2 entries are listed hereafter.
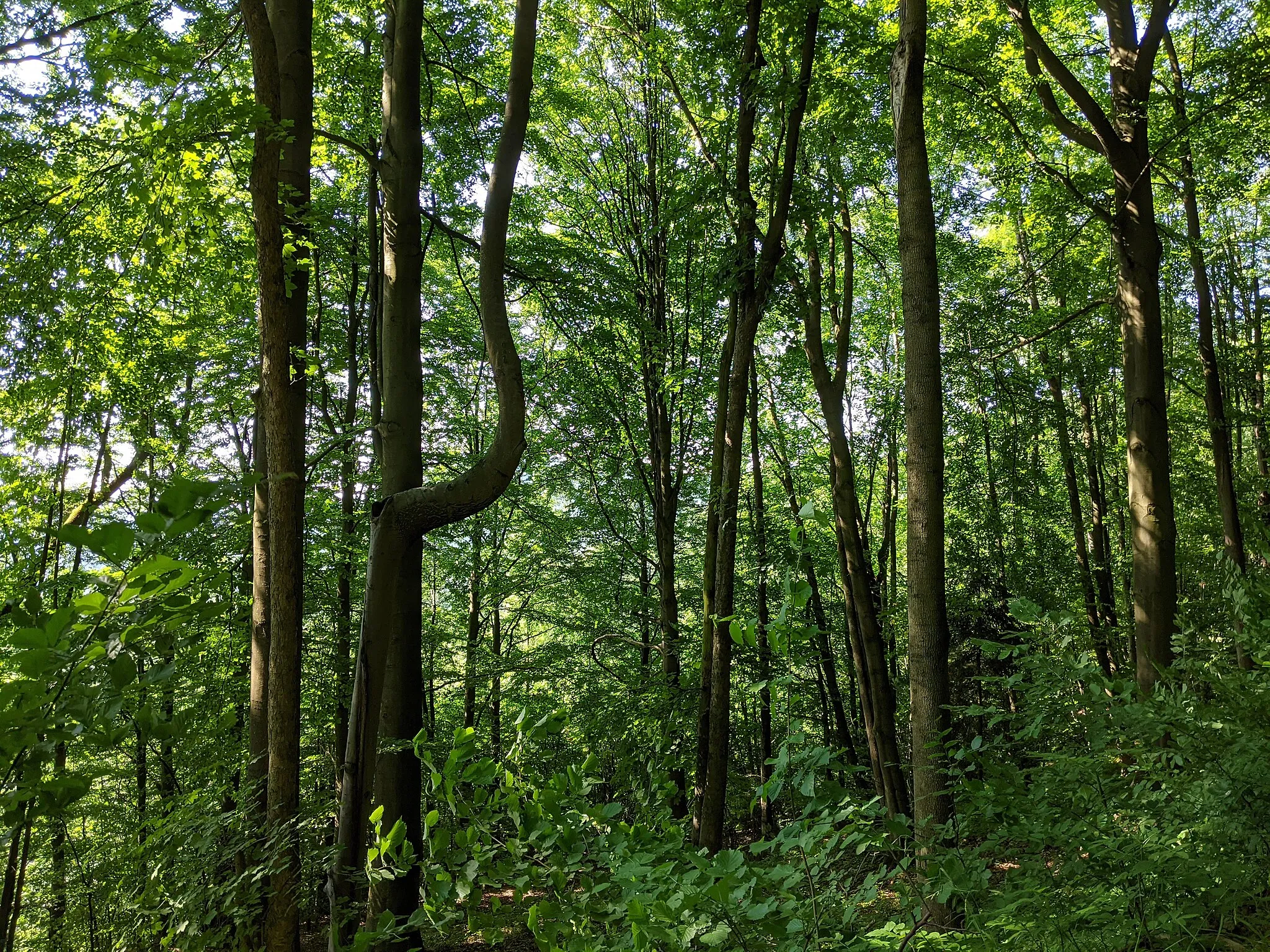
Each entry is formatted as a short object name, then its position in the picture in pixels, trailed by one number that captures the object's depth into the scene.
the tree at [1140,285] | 6.23
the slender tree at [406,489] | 3.03
